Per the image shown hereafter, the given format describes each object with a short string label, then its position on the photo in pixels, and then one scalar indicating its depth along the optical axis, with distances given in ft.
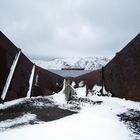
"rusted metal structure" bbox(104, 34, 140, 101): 16.80
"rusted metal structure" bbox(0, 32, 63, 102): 16.28
